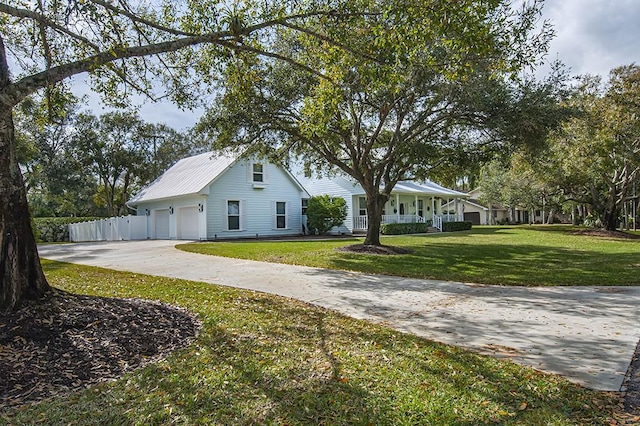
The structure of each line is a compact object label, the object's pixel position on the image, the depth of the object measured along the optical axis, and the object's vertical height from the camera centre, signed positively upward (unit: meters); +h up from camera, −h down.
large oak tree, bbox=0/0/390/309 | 4.43 +2.84
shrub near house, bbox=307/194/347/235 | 24.09 +0.41
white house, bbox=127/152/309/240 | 21.41 +1.28
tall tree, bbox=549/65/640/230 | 17.67 +3.73
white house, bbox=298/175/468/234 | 26.00 +1.32
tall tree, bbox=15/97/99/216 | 28.16 +4.27
